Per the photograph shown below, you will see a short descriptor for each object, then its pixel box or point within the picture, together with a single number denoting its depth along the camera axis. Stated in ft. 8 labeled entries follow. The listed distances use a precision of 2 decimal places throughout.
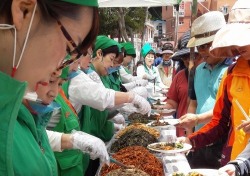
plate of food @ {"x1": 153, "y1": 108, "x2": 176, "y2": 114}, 10.12
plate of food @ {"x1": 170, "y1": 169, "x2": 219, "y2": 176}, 4.96
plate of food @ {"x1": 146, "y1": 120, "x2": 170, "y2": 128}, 9.20
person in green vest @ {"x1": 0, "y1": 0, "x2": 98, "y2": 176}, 1.75
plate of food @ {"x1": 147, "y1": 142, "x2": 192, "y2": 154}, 6.25
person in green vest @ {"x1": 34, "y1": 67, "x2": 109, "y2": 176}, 4.95
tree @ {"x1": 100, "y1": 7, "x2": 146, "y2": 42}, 45.70
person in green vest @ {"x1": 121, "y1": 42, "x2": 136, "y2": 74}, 19.52
